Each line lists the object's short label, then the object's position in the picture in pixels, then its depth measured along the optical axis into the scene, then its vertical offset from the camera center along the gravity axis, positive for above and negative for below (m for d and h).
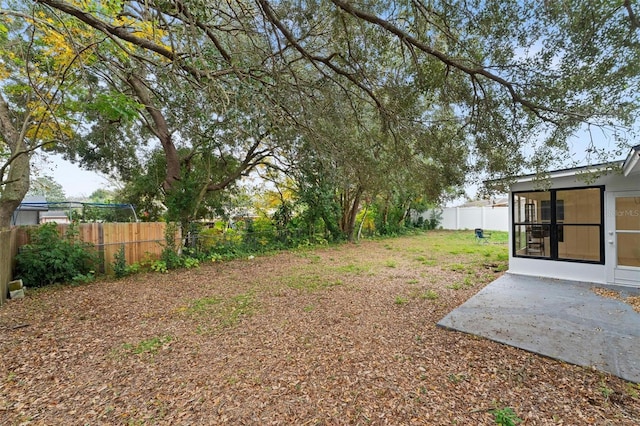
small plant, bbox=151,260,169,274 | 6.58 -1.23
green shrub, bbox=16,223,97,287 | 5.00 -0.79
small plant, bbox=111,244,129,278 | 6.04 -1.09
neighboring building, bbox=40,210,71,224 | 12.72 +0.04
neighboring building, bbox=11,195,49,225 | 8.98 +0.03
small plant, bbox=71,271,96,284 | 5.37 -1.23
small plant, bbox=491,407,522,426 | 1.86 -1.38
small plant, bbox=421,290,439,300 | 4.57 -1.37
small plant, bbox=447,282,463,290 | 5.13 -1.37
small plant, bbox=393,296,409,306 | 4.31 -1.38
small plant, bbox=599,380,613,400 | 2.09 -1.35
